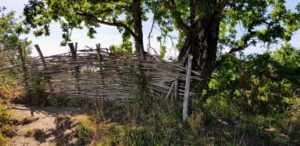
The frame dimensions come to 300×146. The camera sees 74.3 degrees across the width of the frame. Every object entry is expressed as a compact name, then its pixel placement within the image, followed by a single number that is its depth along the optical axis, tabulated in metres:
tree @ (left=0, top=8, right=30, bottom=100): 5.18
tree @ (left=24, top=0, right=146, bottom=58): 5.59
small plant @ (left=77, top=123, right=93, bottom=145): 3.33
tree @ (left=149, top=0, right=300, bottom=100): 4.21
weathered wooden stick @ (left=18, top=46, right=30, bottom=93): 5.21
